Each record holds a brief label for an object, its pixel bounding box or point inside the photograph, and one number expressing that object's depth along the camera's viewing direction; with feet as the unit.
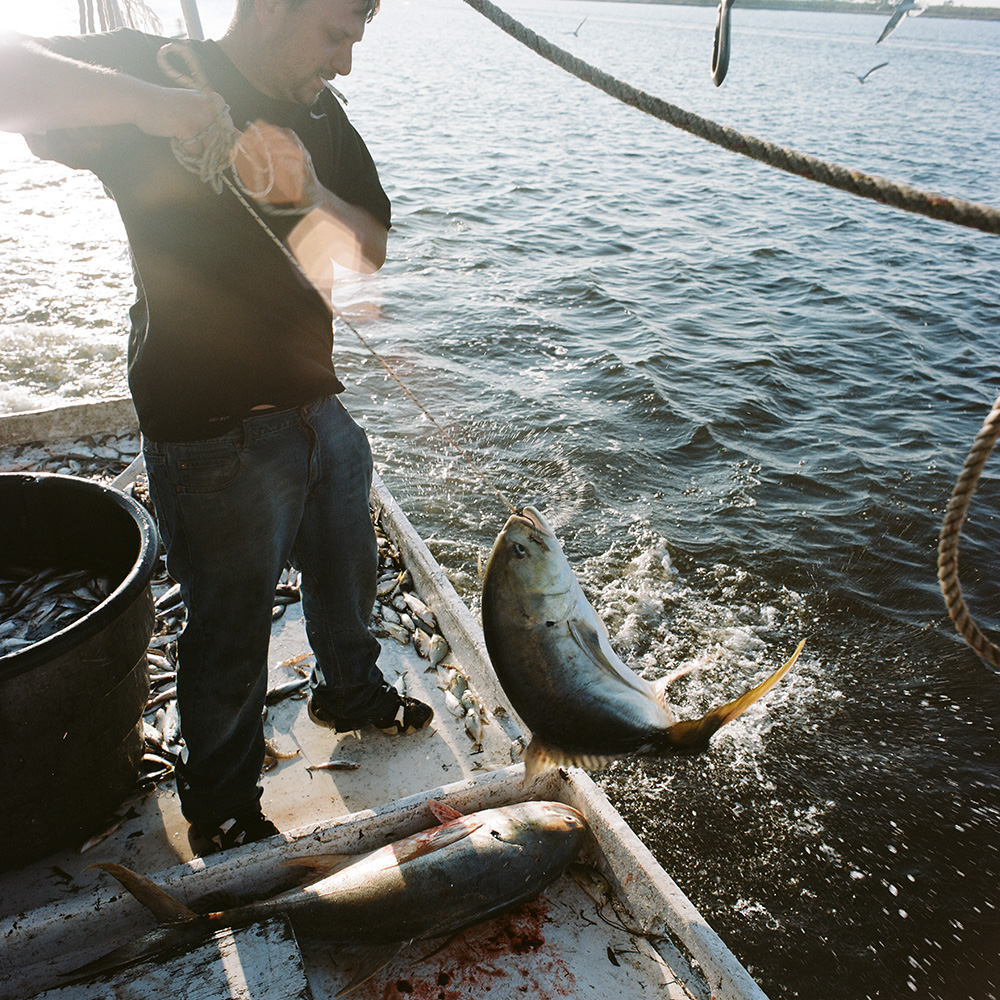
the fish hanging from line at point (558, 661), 6.82
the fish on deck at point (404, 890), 7.78
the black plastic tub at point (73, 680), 7.69
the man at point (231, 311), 6.07
